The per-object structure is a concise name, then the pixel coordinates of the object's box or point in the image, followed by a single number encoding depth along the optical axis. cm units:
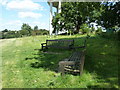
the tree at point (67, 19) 1449
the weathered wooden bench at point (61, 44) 598
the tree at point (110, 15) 367
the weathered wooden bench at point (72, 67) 292
